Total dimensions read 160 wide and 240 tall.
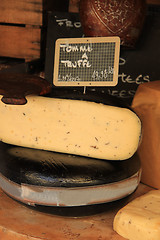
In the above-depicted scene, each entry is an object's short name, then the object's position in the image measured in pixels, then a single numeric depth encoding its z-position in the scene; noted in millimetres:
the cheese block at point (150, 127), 1325
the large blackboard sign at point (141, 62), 1646
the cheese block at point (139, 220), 1018
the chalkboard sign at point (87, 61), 1229
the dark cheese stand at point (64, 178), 1116
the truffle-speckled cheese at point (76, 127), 1147
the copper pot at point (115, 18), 1423
